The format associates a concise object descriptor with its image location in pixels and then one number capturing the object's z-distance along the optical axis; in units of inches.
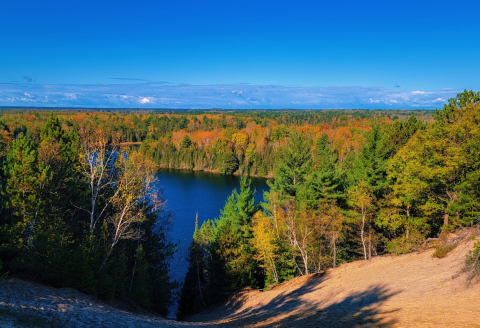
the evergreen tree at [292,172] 1309.1
